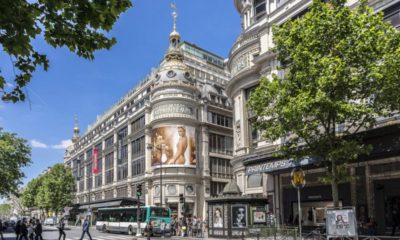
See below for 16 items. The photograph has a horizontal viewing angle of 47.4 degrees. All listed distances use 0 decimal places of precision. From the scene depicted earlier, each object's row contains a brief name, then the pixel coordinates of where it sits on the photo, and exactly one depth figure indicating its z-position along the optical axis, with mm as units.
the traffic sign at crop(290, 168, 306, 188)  19828
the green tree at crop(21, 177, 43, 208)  121525
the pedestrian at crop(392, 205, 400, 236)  25484
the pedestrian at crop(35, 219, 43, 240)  27719
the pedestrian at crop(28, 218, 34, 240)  28978
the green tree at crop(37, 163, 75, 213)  90625
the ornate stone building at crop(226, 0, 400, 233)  26047
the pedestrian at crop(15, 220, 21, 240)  30511
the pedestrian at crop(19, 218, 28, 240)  29453
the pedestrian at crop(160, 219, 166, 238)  41244
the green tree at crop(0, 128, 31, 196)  45250
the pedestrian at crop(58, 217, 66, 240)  30167
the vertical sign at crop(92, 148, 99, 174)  78369
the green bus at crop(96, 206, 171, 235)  42062
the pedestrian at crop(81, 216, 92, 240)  28967
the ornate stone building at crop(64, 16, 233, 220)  61188
